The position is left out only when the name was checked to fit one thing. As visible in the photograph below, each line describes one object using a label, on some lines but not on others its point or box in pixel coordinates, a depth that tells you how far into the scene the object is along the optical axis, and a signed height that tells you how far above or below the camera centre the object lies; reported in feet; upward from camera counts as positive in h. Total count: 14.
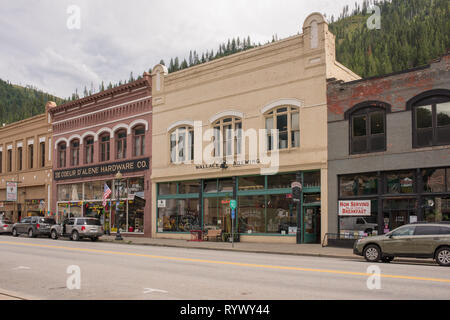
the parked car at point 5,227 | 127.54 -9.57
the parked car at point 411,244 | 53.47 -6.18
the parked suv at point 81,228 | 101.24 -7.99
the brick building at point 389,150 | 70.23 +6.96
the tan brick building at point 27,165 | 147.43 +9.26
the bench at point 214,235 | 94.17 -8.63
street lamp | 102.91 -9.19
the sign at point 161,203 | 109.09 -2.60
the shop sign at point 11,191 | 153.55 +0.44
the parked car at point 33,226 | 112.98 -8.50
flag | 112.68 -0.38
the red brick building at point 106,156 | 115.55 +10.14
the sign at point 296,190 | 79.36 +0.46
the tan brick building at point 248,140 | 84.58 +10.92
